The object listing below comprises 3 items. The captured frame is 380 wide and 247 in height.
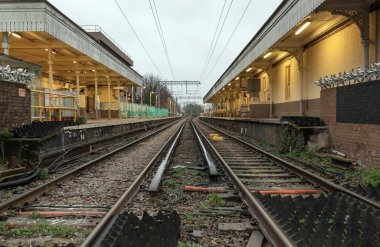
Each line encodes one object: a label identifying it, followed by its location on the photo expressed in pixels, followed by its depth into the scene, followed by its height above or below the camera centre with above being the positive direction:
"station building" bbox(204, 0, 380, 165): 9.67 +2.53
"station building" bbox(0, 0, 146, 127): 10.66 +3.58
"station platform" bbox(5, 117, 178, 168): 9.43 -0.89
